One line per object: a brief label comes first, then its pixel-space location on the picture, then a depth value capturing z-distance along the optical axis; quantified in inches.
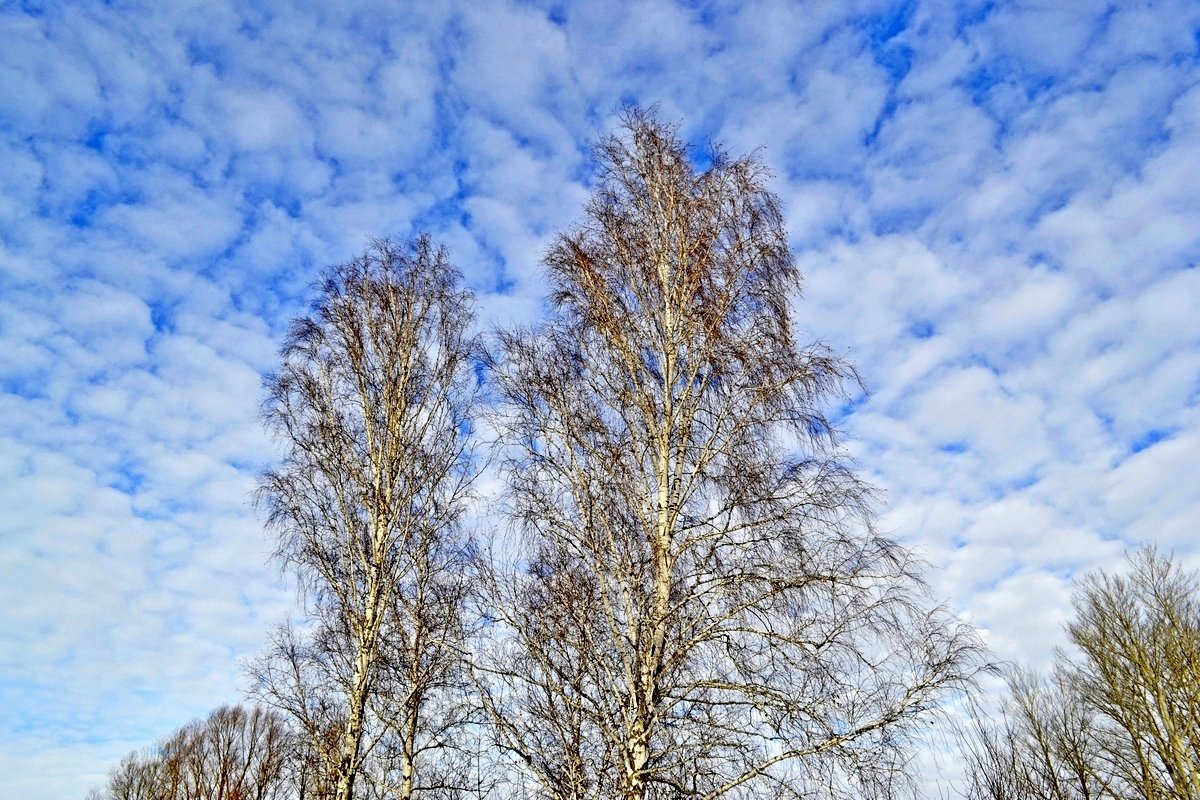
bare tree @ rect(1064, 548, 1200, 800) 816.3
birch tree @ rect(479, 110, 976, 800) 247.6
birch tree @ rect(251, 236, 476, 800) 408.5
